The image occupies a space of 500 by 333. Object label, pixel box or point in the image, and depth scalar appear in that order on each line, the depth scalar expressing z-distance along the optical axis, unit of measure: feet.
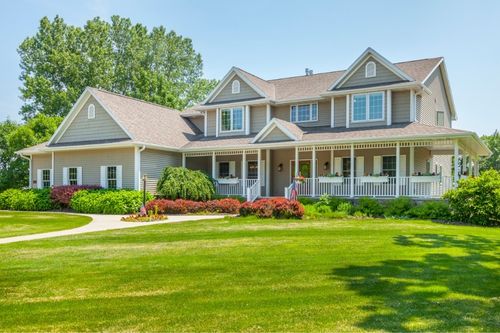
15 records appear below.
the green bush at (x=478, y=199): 50.16
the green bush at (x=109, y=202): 70.49
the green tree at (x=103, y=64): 150.71
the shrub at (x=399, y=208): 59.21
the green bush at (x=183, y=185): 72.33
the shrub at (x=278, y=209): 57.41
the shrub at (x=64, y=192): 77.46
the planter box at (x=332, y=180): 69.62
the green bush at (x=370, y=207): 60.54
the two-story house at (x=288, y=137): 69.21
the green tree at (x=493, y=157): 179.07
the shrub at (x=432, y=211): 55.59
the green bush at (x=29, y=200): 79.82
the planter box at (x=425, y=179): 62.23
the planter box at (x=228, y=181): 78.69
